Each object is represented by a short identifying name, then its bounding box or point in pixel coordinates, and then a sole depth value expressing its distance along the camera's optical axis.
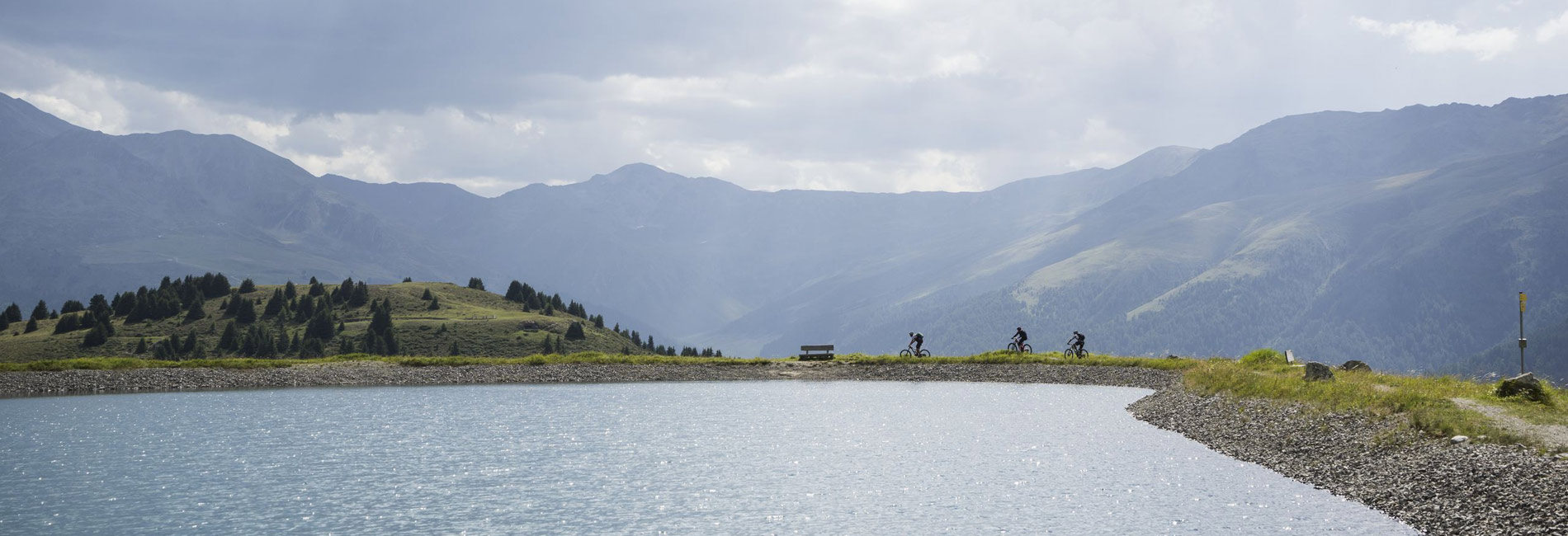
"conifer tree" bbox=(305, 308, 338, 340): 130.12
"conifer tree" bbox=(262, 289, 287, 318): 137.25
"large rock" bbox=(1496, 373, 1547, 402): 39.16
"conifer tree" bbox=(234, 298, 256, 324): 133.88
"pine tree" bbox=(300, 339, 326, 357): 123.06
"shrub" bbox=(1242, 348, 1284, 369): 71.62
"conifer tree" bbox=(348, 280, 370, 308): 143.38
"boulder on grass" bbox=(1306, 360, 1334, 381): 52.47
